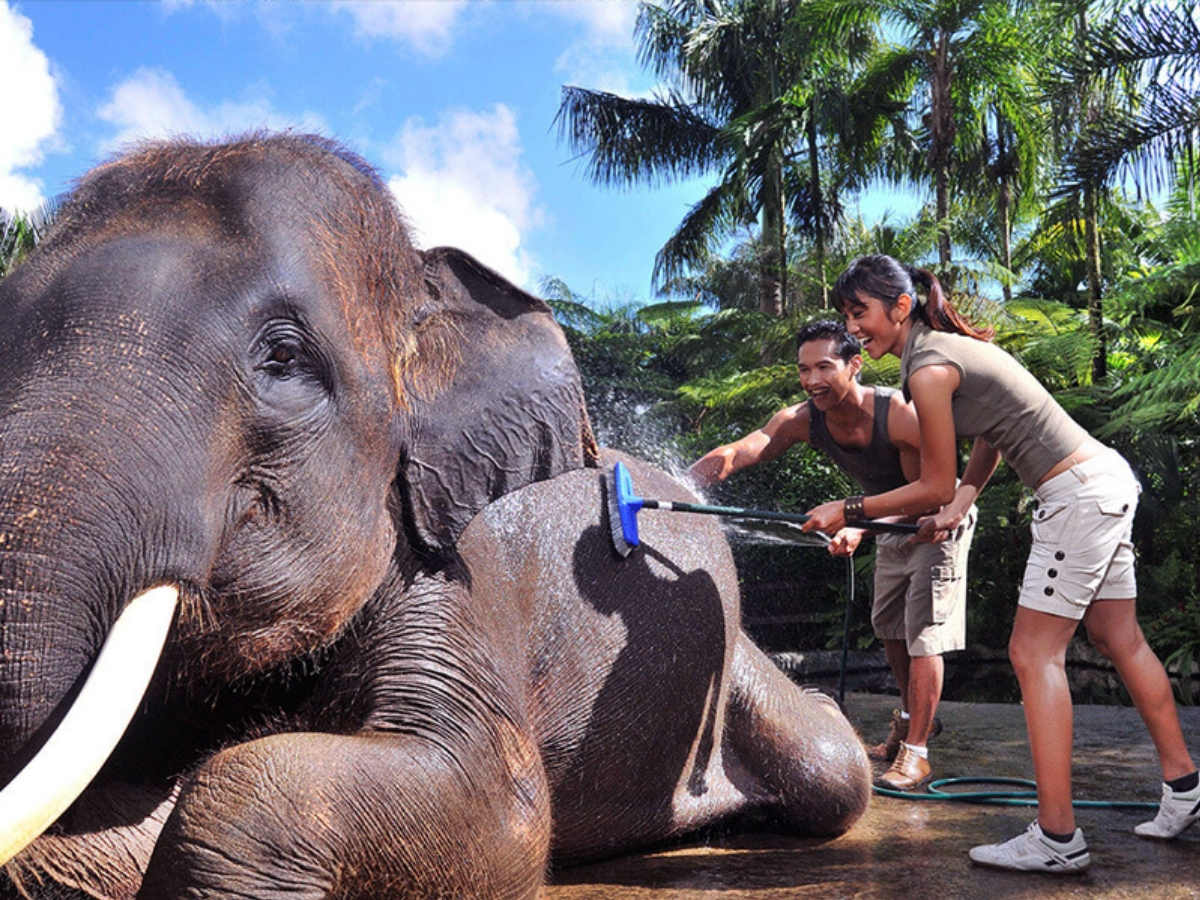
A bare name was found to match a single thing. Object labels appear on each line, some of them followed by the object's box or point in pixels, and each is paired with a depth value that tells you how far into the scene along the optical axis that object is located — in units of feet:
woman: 11.61
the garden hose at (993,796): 13.56
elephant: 5.86
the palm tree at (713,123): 88.89
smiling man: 15.30
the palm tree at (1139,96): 43.52
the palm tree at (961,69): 63.41
